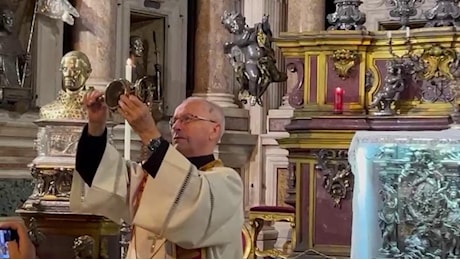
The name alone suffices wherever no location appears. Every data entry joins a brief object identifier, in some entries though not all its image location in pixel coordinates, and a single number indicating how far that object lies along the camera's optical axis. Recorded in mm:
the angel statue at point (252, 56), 7859
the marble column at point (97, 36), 9250
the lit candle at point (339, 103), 7145
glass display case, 6277
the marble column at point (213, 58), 10875
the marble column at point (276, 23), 11391
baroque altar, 6977
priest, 3254
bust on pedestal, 5723
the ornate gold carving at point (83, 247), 5348
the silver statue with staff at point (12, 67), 8719
